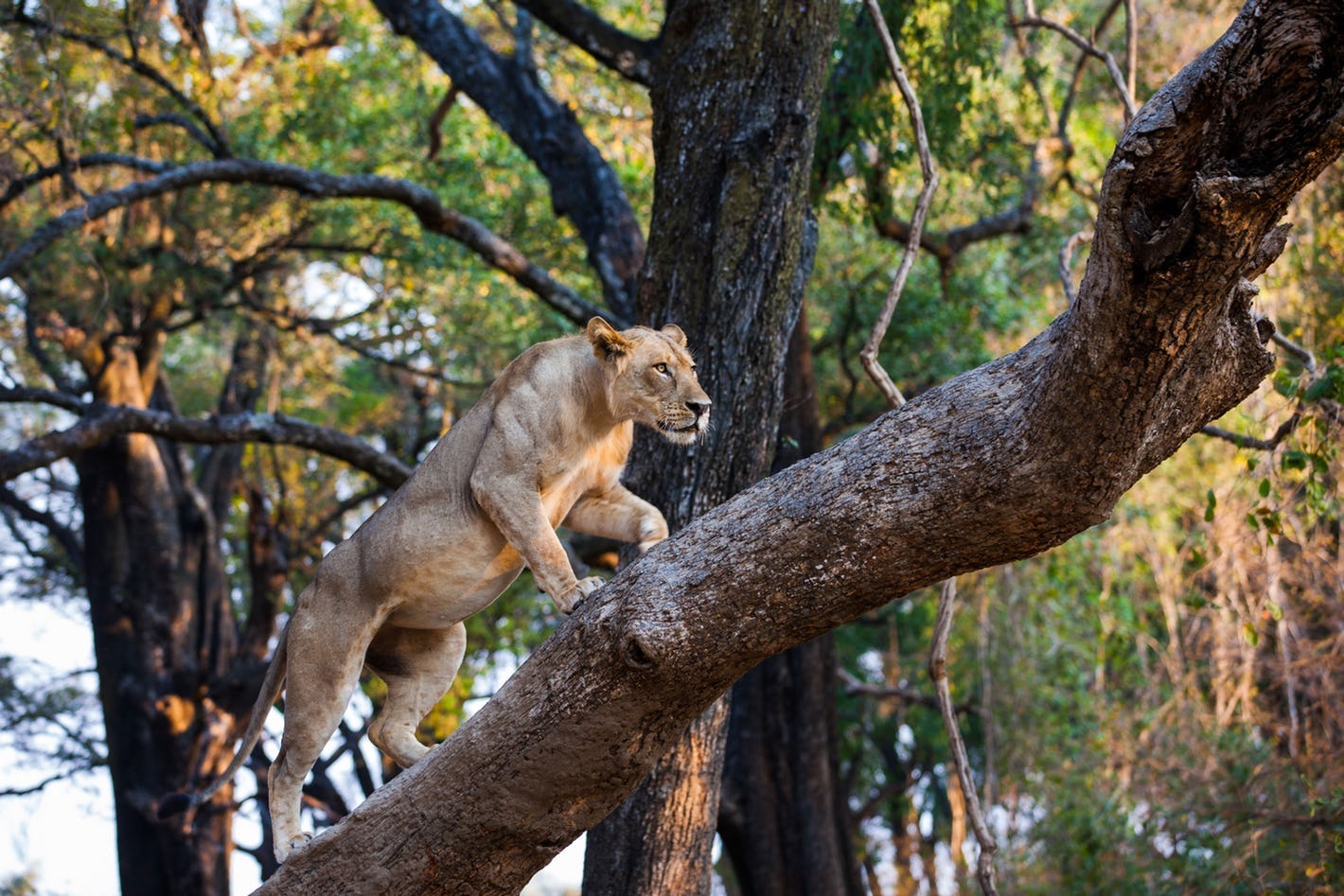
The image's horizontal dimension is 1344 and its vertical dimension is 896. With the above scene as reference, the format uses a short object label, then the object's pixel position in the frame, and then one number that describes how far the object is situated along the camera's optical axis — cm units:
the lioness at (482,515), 837
